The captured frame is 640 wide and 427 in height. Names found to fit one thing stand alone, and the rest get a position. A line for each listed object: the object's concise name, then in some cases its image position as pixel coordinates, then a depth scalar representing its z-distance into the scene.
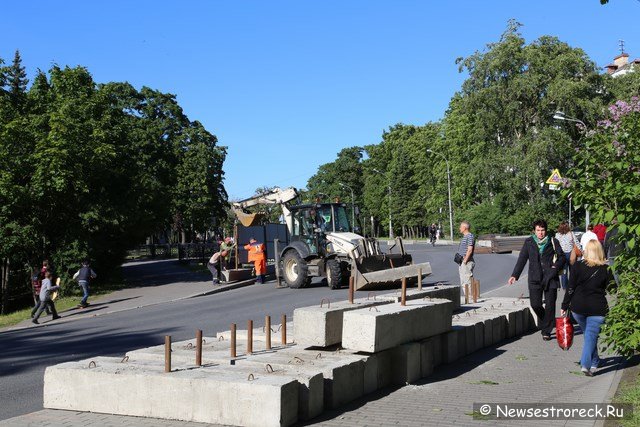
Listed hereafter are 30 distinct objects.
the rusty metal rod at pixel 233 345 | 7.97
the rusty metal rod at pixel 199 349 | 7.41
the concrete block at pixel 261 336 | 9.24
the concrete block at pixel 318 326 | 7.82
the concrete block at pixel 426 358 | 8.48
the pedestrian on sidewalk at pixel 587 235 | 13.14
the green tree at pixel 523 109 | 50.22
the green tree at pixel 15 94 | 28.92
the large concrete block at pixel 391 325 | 7.52
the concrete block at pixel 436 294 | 10.54
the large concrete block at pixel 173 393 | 6.18
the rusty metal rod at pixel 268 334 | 8.66
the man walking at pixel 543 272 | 11.02
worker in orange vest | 27.56
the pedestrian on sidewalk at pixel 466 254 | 13.98
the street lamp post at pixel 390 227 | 96.46
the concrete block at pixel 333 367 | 7.00
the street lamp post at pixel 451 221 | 64.69
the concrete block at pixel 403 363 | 8.07
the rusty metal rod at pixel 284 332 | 8.90
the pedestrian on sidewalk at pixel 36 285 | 23.15
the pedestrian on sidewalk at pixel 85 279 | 23.00
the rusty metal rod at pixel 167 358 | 6.88
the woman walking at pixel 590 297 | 8.30
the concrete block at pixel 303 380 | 6.52
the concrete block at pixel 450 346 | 9.34
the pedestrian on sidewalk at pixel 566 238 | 16.75
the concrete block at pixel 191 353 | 7.76
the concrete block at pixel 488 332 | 10.84
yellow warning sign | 24.86
